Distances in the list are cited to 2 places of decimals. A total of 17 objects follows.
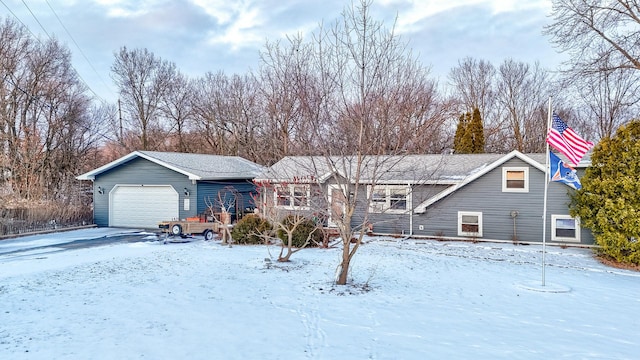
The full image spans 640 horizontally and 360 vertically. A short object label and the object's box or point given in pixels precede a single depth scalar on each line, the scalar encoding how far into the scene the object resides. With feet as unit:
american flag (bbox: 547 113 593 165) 28.84
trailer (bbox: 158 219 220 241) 51.57
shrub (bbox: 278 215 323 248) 42.32
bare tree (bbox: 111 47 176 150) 107.45
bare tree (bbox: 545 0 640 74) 51.83
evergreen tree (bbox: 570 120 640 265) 36.40
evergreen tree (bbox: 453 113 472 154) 80.69
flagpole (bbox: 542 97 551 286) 28.82
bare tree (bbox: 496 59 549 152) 95.86
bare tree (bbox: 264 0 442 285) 25.46
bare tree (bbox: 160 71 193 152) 109.29
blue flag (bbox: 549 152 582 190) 29.89
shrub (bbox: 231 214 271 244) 46.08
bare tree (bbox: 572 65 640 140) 86.38
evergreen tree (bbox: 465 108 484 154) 80.79
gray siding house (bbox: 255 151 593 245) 47.24
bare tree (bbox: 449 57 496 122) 101.71
